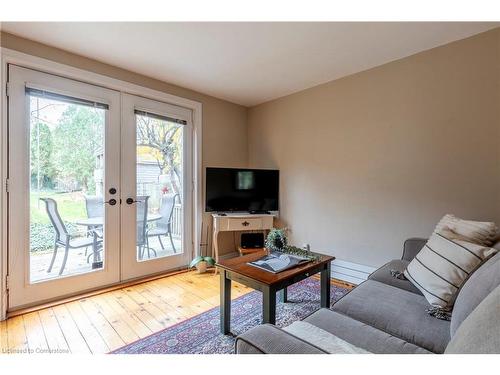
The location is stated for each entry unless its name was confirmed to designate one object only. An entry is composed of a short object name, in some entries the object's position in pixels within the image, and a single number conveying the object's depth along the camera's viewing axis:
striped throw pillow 1.28
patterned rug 1.66
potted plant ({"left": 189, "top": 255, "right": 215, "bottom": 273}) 3.03
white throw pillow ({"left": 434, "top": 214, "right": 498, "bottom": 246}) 1.56
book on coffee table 1.78
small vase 3.04
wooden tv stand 3.12
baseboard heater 2.67
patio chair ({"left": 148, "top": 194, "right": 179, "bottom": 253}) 2.99
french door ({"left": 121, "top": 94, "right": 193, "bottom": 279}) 2.74
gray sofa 0.67
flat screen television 3.17
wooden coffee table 1.55
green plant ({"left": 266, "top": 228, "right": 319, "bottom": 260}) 2.21
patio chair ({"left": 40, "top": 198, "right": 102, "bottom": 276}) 2.27
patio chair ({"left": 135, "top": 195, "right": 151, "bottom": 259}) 2.83
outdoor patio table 2.47
